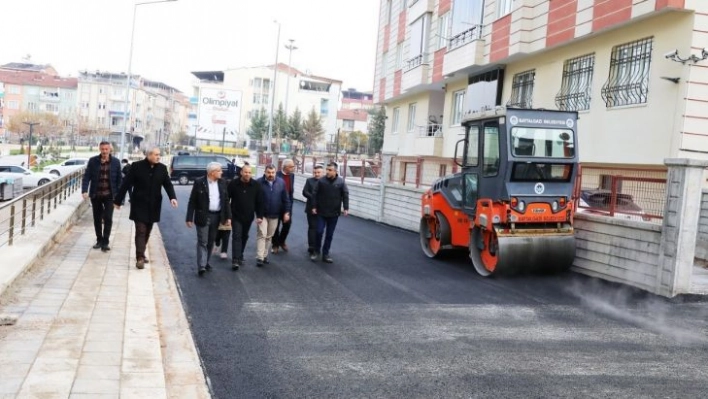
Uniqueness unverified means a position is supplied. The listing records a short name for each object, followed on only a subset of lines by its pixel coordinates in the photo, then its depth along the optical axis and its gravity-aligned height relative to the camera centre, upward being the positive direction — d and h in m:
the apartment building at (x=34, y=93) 111.12 +7.18
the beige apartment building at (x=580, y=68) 12.84 +3.05
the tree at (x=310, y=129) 75.07 +3.49
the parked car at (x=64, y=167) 40.94 -1.94
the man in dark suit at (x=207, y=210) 9.88 -0.91
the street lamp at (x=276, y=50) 52.06 +8.53
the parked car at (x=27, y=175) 35.78 -2.26
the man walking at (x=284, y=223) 12.38 -1.24
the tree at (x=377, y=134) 65.19 +3.15
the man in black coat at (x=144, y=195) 9.75 -0.75
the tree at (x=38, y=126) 86.06 +1.50
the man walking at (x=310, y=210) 11.75 -0.92
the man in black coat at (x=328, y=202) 11.65 -0.73
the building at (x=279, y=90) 99.75 +10.43
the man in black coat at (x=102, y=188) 11.05 -0.80
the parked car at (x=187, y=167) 39.16 -1.13
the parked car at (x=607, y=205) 10.31 -0.32
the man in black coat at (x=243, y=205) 10.51 -0.83
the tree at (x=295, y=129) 74.31 +3.32
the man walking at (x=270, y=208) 10.82 -0.88
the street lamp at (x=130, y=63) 35.13 +5.03
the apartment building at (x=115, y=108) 103.25 +6.02
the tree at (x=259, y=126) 82.31 +3.60
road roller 10.18 -0.18
